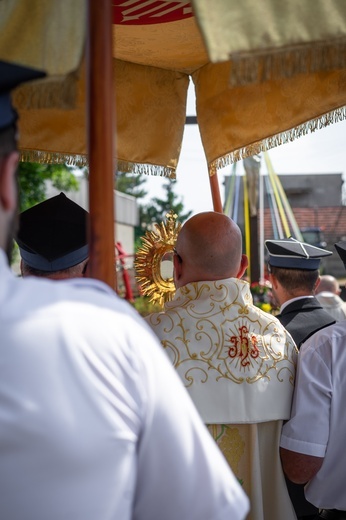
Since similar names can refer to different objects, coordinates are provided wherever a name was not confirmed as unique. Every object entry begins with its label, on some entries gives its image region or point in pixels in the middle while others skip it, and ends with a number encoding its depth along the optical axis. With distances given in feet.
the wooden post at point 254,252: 31.12
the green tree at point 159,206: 144.87
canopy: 5.44
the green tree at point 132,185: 172.86
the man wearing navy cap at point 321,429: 7.78
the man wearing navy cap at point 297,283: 11.93
